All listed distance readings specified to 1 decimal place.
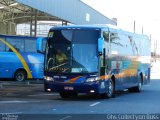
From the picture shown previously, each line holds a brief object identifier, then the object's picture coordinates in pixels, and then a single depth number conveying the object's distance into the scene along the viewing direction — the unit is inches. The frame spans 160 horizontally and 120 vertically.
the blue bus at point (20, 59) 1387.8
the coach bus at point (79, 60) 792.3
